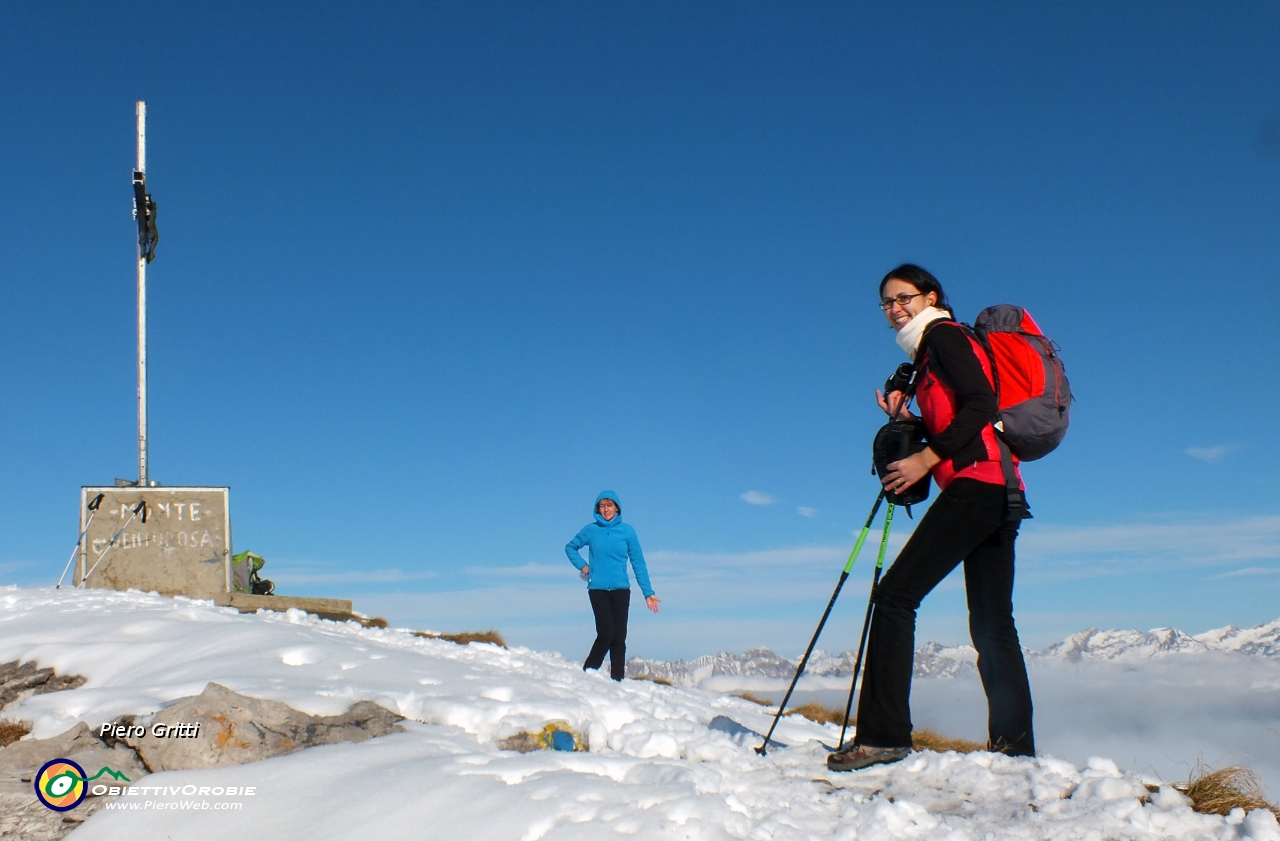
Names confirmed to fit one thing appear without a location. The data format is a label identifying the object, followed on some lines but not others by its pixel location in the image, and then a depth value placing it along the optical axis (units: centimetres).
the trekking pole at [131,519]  1429
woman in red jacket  411
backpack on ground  1605
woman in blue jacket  1072
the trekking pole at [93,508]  1426
